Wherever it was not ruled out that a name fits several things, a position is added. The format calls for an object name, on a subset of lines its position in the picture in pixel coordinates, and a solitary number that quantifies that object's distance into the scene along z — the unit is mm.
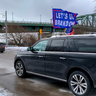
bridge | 51800
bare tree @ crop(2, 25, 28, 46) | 36500
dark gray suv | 3918
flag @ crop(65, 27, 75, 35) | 7960
